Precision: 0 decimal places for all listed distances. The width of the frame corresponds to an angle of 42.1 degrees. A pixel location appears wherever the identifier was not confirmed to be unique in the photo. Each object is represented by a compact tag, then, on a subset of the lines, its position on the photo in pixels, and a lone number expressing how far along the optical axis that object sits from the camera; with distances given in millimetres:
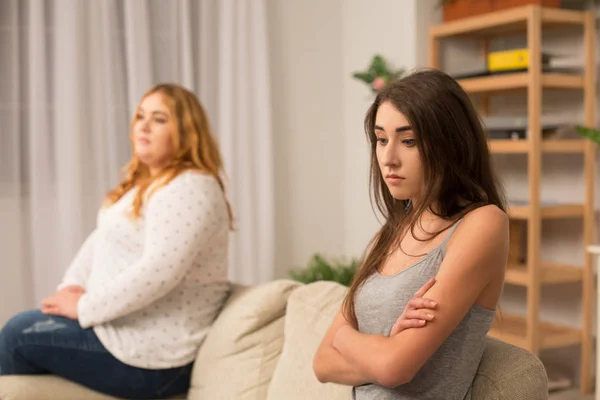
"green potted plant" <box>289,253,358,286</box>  3717
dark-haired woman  1226
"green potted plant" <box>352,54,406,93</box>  3879
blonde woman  2184
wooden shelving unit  3188
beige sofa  1858
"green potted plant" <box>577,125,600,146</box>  2855
